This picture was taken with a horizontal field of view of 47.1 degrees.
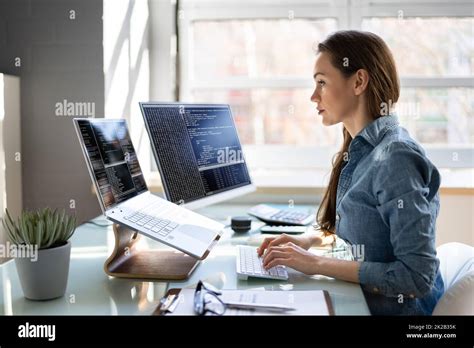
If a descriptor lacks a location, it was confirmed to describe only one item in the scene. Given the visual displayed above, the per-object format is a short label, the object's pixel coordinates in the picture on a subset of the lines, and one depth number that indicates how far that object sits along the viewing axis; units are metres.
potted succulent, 1.06
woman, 1.11
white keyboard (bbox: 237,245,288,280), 1.21
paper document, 0.98
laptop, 1.22
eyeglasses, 0.97
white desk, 1.04
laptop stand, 1.23
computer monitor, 1.51
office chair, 1.17
